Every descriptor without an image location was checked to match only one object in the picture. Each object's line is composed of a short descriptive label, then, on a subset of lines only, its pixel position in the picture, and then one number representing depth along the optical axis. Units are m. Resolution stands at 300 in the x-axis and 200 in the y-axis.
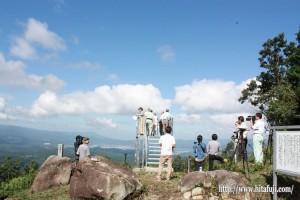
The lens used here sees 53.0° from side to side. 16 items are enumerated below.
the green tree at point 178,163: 32.74
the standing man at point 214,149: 12.61
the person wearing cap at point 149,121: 17.81
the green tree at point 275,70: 29.84
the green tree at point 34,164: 50.66
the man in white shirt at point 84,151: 14.00
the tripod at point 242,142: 12.29
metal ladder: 17.22
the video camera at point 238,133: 12.59
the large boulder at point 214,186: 10.27
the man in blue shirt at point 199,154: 13.28
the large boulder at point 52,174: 13.28
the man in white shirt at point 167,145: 12.91
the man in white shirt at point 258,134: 13.04
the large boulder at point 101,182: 10.62
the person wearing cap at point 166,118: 17.69
